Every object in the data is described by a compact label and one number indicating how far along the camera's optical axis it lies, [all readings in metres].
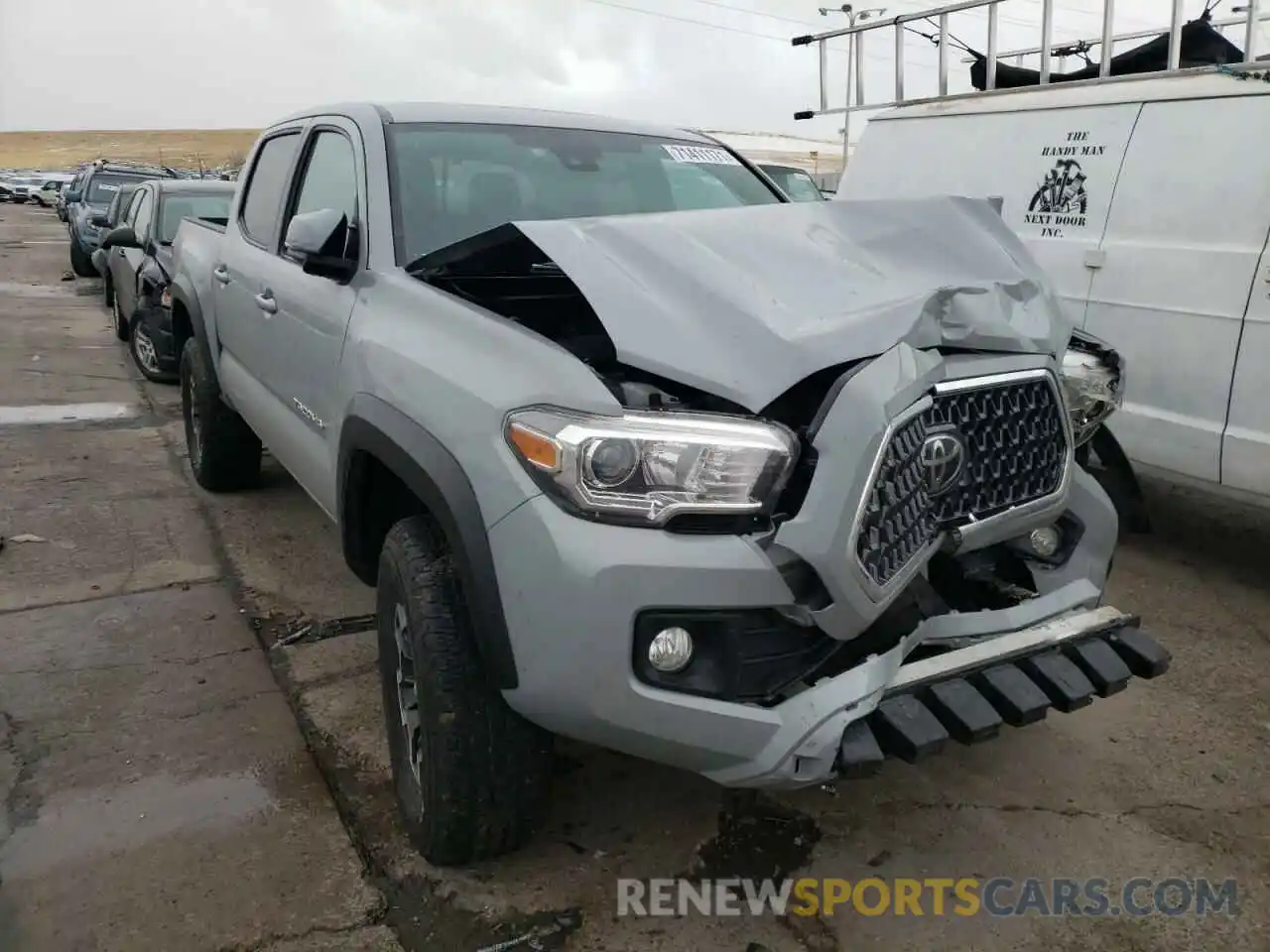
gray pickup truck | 2.03
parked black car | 8.26
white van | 4.16
